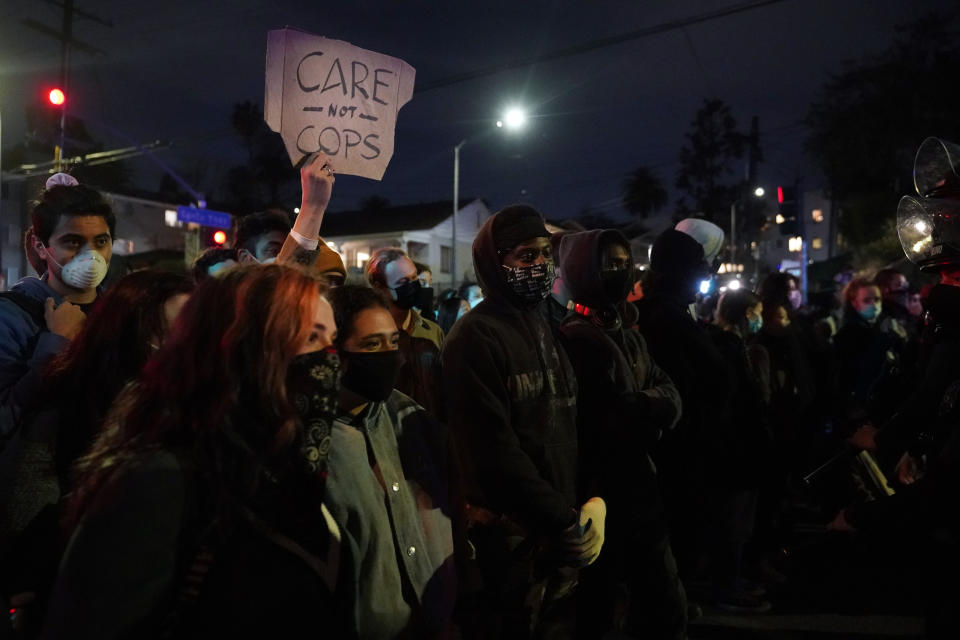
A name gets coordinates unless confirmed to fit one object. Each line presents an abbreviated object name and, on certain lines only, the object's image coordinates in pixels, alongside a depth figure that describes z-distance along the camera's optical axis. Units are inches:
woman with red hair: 57.4
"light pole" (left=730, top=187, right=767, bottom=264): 1710.4
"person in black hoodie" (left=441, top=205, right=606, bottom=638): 108.7
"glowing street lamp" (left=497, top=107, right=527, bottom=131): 839.7
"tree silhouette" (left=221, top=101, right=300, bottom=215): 2272.4
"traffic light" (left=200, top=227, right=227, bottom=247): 792.9
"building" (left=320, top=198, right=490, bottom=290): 1875.0
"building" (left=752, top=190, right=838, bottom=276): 4057.6
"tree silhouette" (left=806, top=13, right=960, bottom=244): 1251.8
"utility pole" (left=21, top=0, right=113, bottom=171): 842.8
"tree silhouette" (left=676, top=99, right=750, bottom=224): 2476.6
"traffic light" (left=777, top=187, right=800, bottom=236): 745.0
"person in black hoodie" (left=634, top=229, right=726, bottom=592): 168.6
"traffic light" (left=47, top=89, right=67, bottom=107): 659.4
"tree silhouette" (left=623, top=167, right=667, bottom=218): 2824.8
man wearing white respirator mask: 107.2
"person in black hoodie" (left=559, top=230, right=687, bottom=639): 132.5
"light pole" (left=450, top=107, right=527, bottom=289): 840.3
